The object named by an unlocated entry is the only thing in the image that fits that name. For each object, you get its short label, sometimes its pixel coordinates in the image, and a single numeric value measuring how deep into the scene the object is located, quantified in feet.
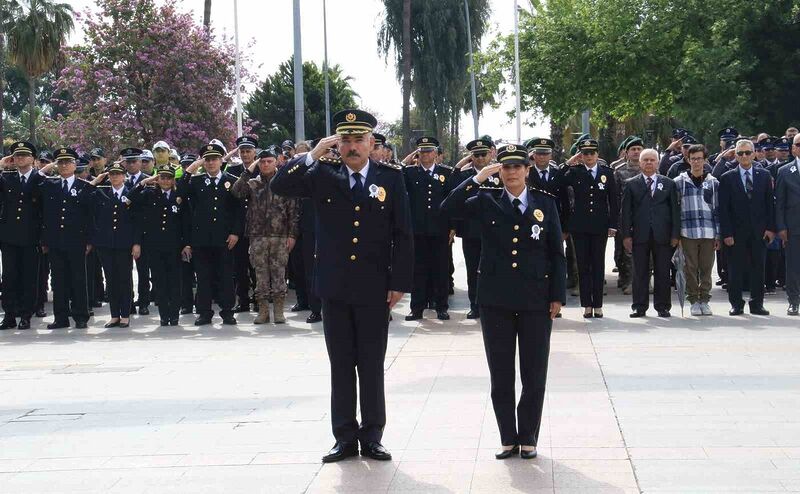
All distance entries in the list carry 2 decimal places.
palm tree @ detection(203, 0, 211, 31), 128.16
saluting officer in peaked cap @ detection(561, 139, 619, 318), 47.62
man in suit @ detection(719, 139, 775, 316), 47.57
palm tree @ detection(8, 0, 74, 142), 158.10
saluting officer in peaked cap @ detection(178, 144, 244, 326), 49.03
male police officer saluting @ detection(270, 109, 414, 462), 24.85
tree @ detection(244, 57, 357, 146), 196.54
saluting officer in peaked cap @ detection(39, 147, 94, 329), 49.73
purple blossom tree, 107.34
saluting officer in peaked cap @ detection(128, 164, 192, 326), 49.96
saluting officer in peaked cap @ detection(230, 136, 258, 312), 54.60
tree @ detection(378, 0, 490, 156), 181.06
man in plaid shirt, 47.47
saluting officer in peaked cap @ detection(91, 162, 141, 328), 50.16
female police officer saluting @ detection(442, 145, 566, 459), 24.56
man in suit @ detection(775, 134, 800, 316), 46.96
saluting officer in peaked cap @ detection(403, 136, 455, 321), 49.24
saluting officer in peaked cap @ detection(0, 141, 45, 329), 50.19
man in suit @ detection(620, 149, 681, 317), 46.88
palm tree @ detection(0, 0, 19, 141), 158.83
